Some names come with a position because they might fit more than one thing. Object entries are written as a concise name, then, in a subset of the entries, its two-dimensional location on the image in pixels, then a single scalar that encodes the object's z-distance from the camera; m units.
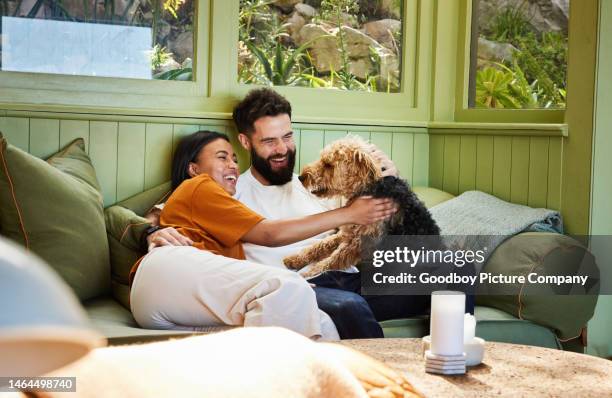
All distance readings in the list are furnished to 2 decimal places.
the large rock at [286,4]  3.55
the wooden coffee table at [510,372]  1.43
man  2.83
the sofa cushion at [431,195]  3.49
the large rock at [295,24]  3.59
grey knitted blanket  3.07
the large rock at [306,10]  3.60
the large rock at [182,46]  3.39
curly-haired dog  2.91
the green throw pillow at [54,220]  2.58
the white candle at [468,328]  1.70
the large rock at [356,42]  3.71
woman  2.37
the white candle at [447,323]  1.64
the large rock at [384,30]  3.75
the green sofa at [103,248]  2.58
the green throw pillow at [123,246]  2.79
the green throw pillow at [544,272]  2.88
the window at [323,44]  3.52
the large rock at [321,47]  3.63
